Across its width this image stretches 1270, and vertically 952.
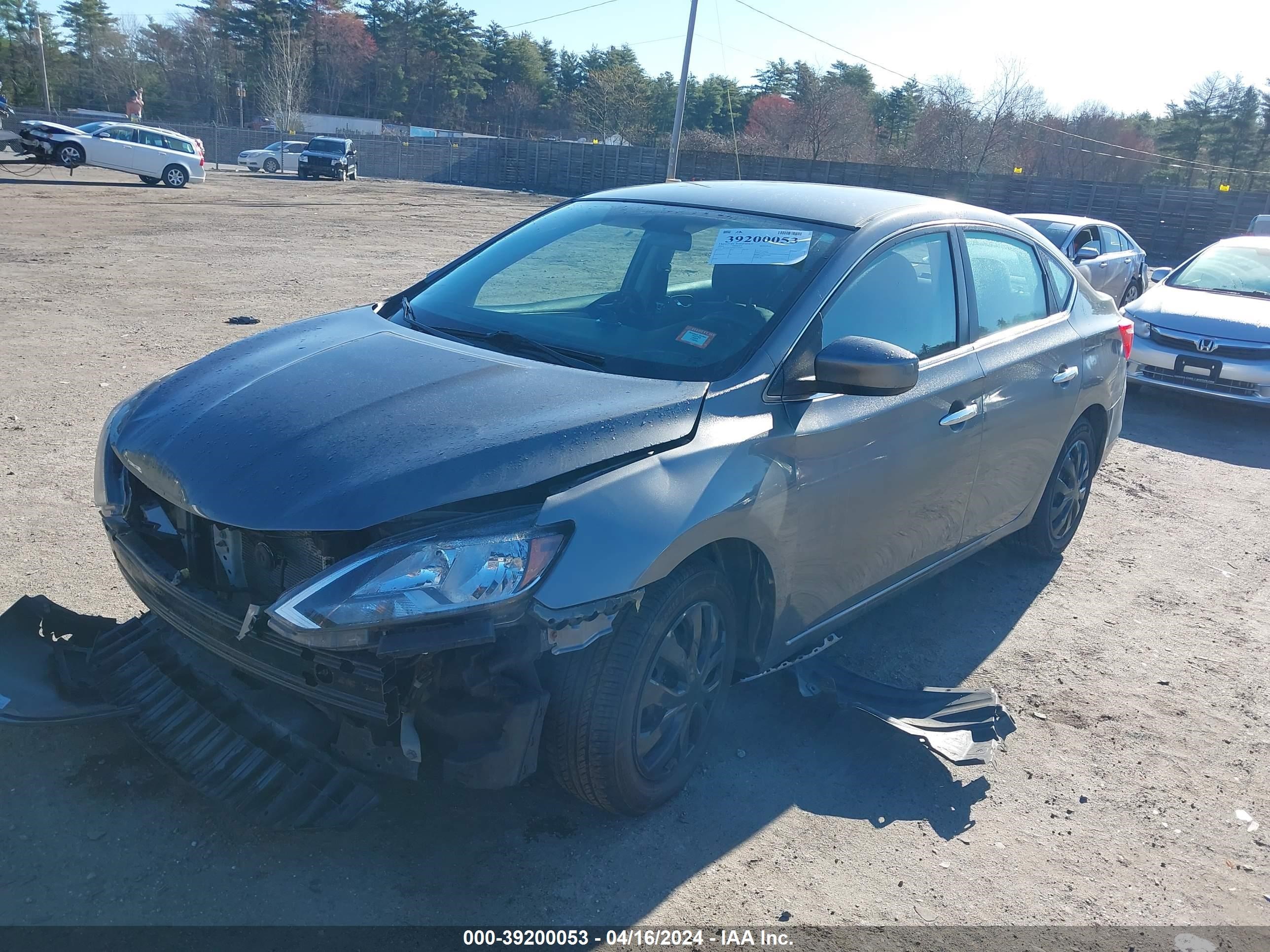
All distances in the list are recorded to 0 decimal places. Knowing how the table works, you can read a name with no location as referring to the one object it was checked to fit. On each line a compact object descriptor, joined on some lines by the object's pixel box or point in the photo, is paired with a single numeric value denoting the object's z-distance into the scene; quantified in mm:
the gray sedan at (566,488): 2570
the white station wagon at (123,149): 29672
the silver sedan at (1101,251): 13211
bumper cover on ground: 2682
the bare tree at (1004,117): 51219
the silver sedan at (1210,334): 9211
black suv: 42750
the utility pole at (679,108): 27531
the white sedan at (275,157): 47656
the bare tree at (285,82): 71938
